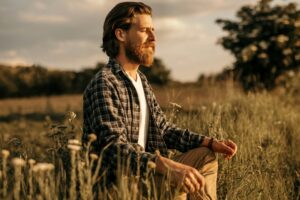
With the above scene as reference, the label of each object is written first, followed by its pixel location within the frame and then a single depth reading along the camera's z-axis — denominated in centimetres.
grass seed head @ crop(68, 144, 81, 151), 236
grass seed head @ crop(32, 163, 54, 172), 224
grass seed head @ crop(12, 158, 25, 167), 224
